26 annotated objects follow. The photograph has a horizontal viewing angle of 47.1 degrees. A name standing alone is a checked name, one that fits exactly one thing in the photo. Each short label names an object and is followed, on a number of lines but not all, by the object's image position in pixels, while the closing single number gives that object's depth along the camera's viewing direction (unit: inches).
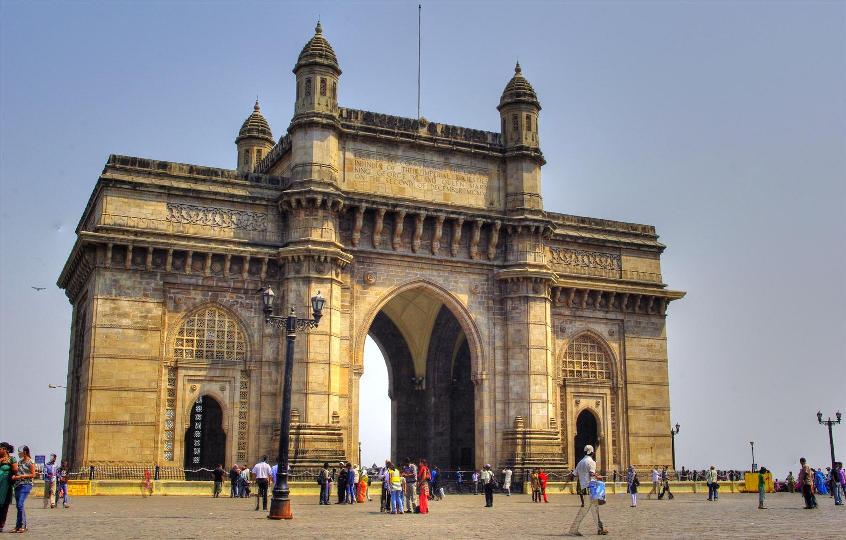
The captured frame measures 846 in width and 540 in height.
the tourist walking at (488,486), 1048.2
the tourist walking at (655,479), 1369.3
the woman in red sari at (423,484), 941.8
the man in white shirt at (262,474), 954.1
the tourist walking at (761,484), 1023.6
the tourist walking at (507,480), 1306.3
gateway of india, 1210.0
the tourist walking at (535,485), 1186.6
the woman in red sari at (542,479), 1190.1
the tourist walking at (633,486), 1088.2
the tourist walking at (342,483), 1084.5
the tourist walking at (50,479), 928.9
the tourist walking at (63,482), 914.1
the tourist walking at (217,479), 1131.9
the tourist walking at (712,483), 1283.0
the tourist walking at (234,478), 1158.3
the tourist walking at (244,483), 1157.1
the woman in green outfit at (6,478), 581.9
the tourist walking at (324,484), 1050.1
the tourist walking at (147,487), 1119.0
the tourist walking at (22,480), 618.2
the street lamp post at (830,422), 1634.6
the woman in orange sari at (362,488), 1125.7
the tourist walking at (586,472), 657.0
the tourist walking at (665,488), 1332.4
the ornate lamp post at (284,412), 797.2
